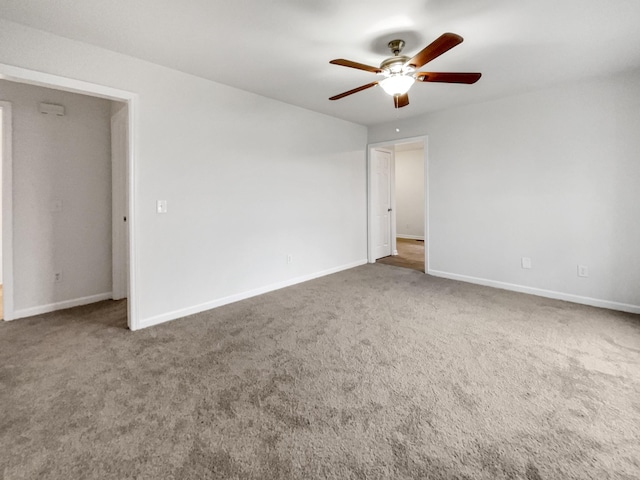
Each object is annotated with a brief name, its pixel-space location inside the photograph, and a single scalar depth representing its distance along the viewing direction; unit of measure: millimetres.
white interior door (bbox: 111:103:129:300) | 3730
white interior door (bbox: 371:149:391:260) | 5828
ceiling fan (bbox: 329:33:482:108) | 2205
